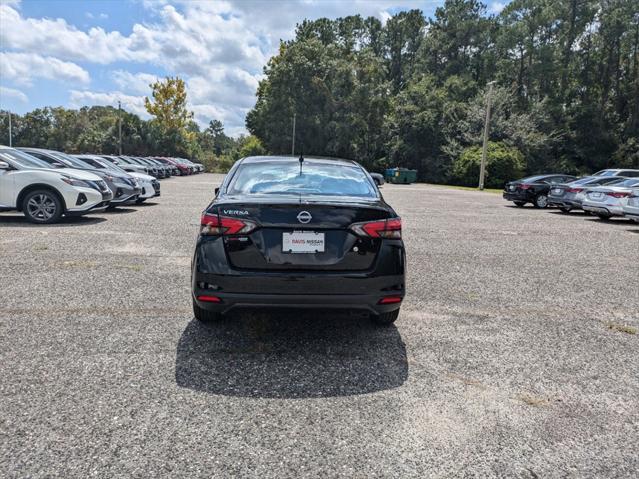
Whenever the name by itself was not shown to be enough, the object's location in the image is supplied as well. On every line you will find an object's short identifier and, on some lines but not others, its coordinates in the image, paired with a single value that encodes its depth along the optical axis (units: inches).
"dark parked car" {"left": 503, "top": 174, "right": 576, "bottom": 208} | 751.1
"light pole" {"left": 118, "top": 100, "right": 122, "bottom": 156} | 2197.1
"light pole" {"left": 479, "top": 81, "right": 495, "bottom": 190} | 1322.6
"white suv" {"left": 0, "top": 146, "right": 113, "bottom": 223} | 403.5
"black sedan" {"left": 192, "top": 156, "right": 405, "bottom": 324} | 142.6
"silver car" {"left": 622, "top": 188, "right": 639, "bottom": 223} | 499.5
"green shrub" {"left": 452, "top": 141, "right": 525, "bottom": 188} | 1530.5
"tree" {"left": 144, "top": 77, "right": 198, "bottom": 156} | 2888.8
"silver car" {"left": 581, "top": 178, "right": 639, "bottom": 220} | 560.7
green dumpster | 1699.1
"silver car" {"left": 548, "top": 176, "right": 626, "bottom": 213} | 657.6
